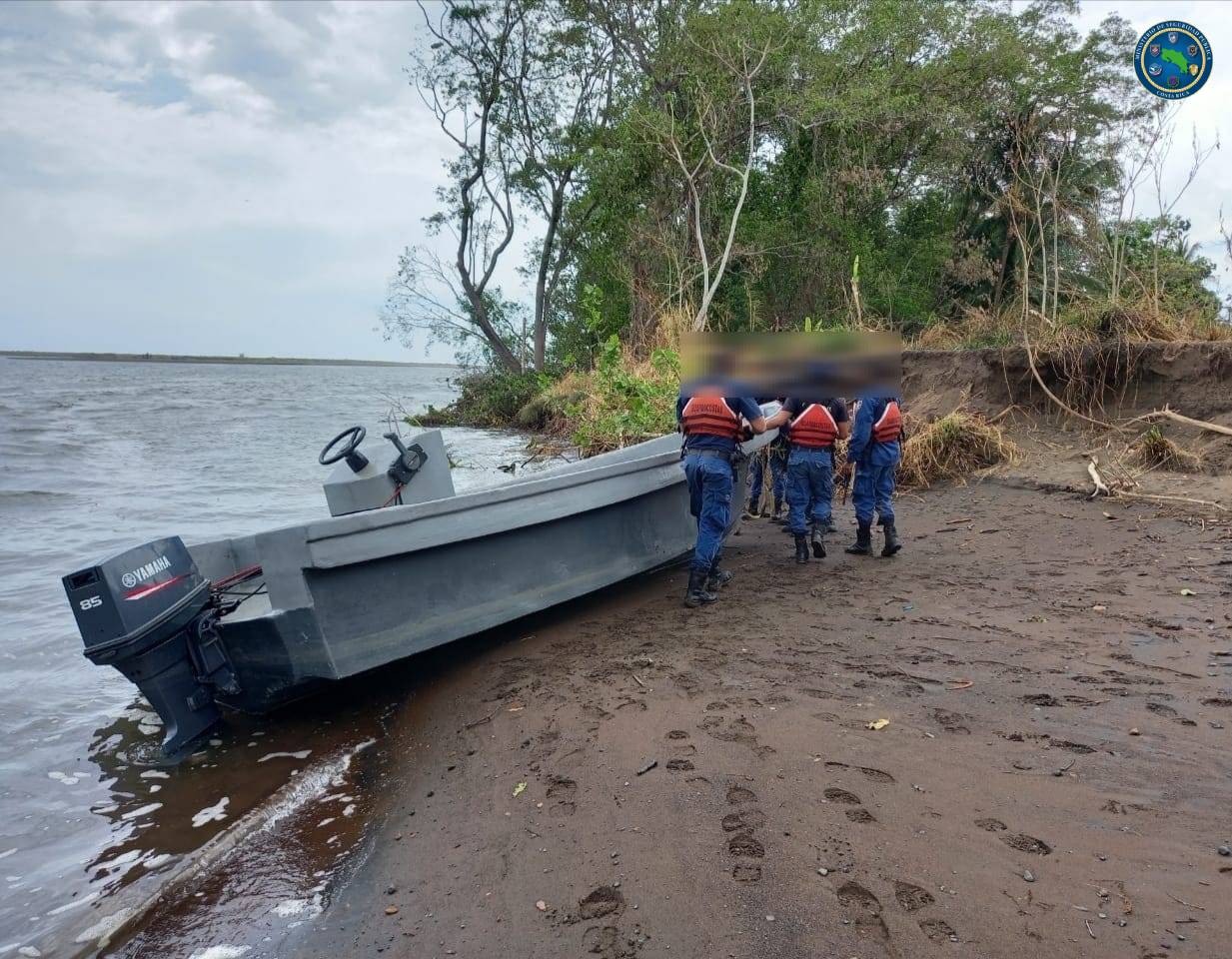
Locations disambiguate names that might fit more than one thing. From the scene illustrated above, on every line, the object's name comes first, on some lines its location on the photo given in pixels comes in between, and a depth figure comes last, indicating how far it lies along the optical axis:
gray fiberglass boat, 4.09
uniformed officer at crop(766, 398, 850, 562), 6.68
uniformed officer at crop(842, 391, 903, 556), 6.79
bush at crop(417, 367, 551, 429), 22.59
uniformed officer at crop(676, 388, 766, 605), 5.65
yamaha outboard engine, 3.89
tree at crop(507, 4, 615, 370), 23.78
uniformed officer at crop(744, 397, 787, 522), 8.30
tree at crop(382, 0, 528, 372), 24.81
